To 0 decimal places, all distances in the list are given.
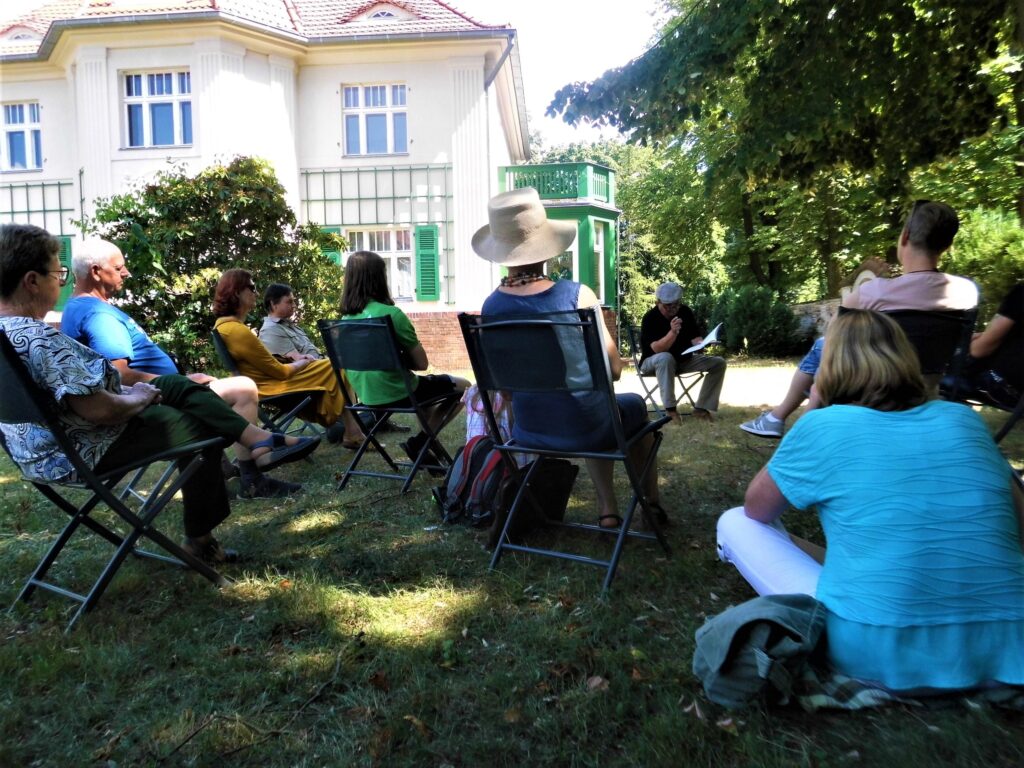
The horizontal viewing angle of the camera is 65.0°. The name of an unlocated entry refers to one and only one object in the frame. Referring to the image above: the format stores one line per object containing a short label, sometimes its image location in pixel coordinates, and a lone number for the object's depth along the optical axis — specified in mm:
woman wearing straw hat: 3275
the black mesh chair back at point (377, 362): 4645
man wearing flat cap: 7562
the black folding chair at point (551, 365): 3020
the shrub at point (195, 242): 9758
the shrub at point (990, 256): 10875
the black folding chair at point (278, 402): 5352
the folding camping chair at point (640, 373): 7699
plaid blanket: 2039
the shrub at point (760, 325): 16875
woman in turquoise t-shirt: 1988
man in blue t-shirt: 3961
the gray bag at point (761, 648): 2047
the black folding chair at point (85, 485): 2672
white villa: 15898
